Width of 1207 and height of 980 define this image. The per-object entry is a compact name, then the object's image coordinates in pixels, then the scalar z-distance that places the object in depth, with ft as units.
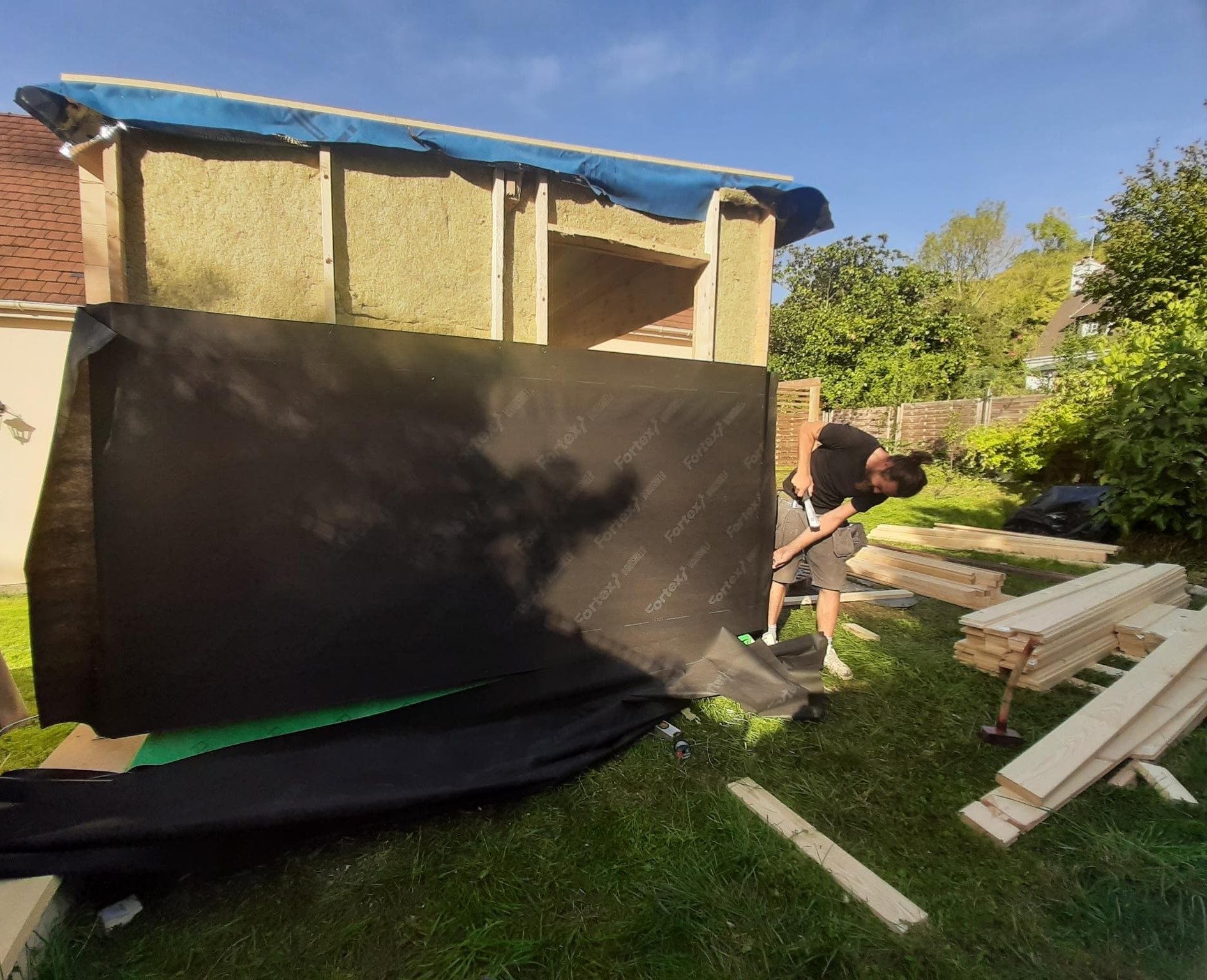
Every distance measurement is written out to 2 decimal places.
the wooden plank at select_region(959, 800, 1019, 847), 6.89
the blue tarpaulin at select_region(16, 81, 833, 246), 7.34
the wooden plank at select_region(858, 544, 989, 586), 16.78
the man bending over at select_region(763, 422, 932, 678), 11.69
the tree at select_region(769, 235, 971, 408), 54.54
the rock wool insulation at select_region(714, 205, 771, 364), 11.44
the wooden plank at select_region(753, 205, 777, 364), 11.71
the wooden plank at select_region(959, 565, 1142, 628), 12.08
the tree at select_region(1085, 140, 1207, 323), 33.42
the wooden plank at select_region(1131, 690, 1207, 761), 8.25
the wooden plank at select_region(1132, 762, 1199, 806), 7.50
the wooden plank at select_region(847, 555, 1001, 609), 16.02
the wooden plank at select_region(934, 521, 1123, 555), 20.22
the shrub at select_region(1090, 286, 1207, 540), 19.48
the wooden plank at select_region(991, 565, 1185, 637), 11.45
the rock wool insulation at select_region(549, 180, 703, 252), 10.21
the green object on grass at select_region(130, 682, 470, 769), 7.37
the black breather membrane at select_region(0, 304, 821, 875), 6.76
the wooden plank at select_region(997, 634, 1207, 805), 7.30
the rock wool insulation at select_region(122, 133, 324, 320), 7.86
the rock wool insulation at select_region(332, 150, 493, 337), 8.88
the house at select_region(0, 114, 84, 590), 19.99
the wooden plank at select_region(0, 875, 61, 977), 5.01
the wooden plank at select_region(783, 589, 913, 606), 17.40
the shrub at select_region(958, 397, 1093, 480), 28.76
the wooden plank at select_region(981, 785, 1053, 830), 7.00
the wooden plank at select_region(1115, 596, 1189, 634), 12.59
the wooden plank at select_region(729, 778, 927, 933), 5.87
